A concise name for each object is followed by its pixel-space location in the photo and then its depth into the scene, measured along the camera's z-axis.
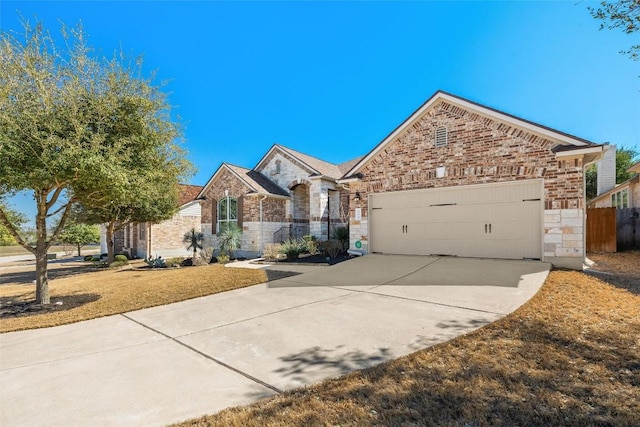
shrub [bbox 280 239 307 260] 13.30
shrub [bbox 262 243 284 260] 14.34
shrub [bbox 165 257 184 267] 15.78
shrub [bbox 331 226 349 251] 14.68
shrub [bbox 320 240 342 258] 13.25
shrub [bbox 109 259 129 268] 18.27
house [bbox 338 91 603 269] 8.87
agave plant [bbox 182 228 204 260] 18.81
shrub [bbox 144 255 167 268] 15.70
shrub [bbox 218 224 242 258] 16.77
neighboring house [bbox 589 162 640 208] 15.01
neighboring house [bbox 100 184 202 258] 21.03
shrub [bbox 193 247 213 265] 15.12
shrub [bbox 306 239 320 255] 14.30
